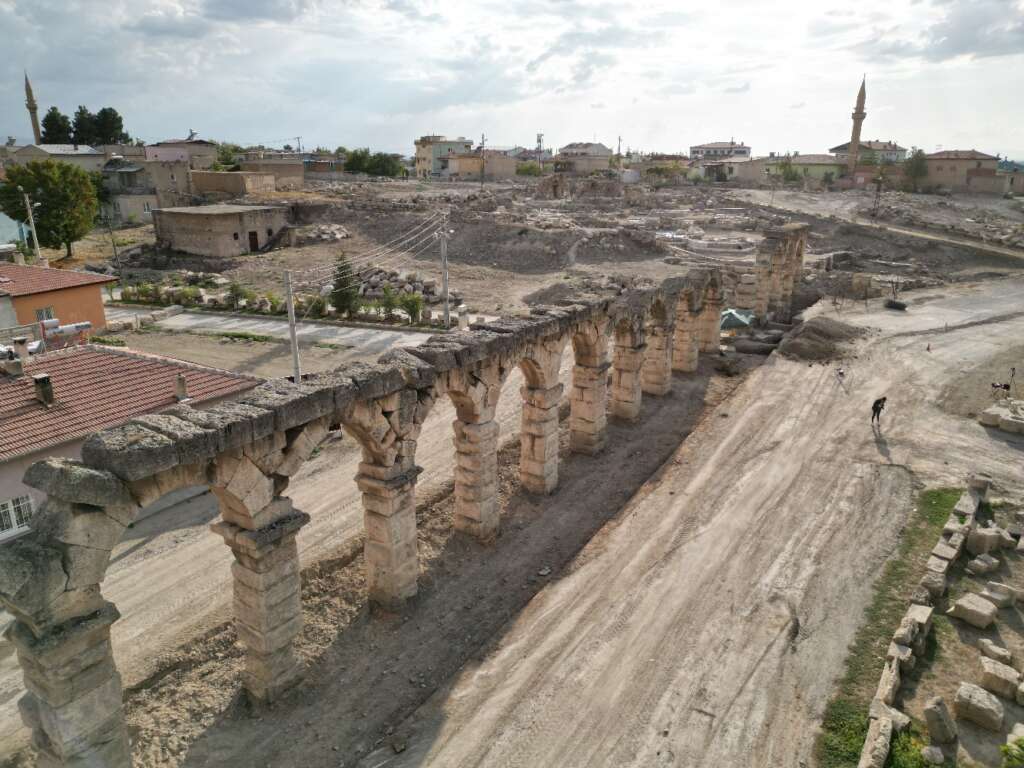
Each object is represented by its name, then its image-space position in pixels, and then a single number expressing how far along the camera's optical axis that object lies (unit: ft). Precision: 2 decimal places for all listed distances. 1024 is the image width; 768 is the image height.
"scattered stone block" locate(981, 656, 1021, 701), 33.94
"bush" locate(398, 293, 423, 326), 110.70
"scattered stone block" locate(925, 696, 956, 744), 31.09
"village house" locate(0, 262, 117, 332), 83.10
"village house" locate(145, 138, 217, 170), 243.91
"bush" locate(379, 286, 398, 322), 113.80
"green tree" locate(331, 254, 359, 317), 115.55
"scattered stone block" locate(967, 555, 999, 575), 44.29
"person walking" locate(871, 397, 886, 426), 67.51
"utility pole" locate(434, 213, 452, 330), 104.65
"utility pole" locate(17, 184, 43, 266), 101.07
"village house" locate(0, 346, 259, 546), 47.39
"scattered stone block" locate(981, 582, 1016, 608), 40.78
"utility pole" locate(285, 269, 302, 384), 66.66
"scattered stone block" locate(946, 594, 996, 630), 38.88
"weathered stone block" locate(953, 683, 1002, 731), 31.74
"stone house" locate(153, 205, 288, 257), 162.61
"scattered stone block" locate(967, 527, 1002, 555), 46.39
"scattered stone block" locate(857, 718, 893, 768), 28.99
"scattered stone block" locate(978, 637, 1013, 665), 35.96
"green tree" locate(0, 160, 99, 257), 151.02
